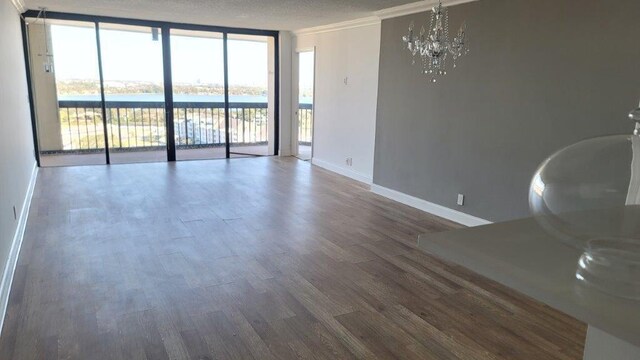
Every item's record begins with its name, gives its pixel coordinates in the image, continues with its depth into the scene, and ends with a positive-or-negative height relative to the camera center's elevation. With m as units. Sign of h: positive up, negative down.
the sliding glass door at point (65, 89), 6.97 +0.06
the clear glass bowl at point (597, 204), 0.93 -0.23
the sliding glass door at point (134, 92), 7.28 +0.05
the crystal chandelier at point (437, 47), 3.44 +0.48
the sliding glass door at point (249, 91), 8.20 +0.12
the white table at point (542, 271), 0.80 -0.38
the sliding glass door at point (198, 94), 7.75 +0.04
